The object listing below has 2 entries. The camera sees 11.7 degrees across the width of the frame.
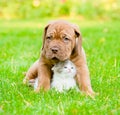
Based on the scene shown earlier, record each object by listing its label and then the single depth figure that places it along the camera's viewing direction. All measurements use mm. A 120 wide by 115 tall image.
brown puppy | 5666
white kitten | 5747
